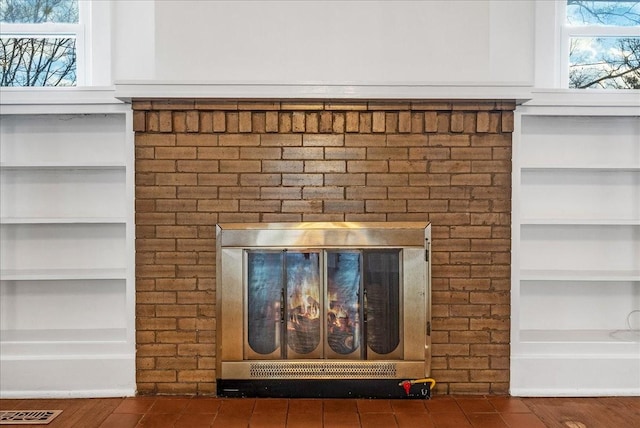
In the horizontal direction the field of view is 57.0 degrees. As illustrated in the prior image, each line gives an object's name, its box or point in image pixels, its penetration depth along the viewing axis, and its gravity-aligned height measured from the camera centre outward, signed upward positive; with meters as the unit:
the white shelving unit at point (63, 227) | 3.53 -0.15
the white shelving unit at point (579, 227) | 3.61 -0.14
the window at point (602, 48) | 3.60 +0.97
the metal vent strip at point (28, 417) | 2.88 -1.07
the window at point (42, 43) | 3.53 +0.97
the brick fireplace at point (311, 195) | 3.25 +0.05
